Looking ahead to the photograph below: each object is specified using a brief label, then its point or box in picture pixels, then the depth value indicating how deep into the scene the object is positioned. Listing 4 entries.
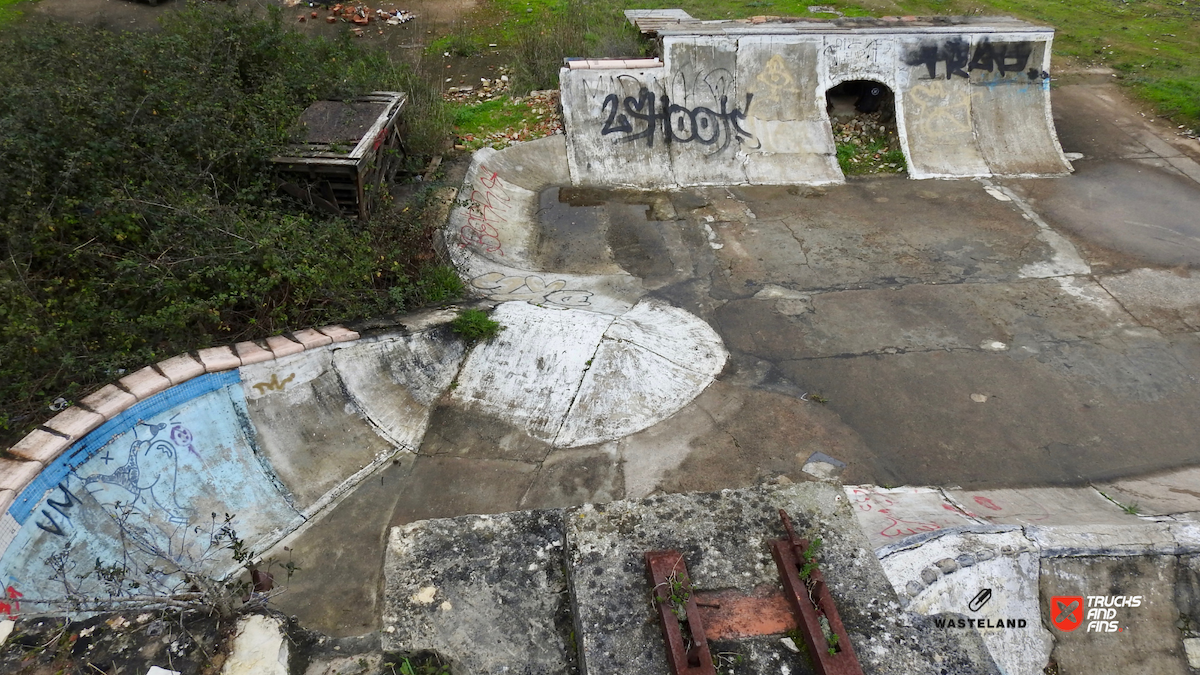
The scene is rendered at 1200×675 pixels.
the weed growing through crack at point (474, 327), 6.06
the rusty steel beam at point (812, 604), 2.36
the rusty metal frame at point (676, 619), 2.33
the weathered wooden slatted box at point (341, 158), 6.74
